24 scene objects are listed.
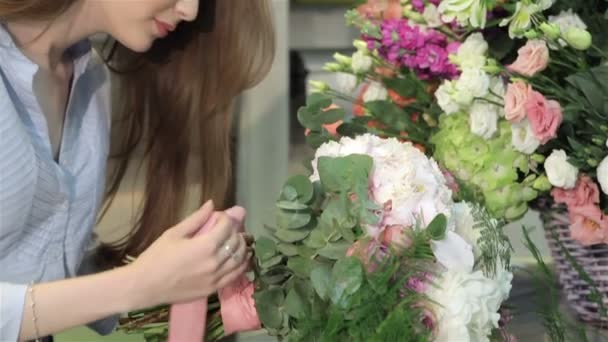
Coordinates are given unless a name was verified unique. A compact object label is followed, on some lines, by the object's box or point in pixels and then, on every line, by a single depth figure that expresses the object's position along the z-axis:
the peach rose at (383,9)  1.94
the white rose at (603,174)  1.64
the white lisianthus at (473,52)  1.74
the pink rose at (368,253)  1.44
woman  1.56
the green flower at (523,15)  1.66
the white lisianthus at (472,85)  1.72
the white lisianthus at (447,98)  1.75
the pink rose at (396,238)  1.45
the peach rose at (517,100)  1.69
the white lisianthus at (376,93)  1.88
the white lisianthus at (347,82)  1.91
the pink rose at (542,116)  1.68
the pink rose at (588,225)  1.69
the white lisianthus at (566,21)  1.71
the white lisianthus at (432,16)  1.83
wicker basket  1.74
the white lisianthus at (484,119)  1.73
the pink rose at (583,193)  1.71
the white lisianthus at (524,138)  1.70
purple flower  1.84
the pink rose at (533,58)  1.68
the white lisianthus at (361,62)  1.88
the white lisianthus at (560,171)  1.69
